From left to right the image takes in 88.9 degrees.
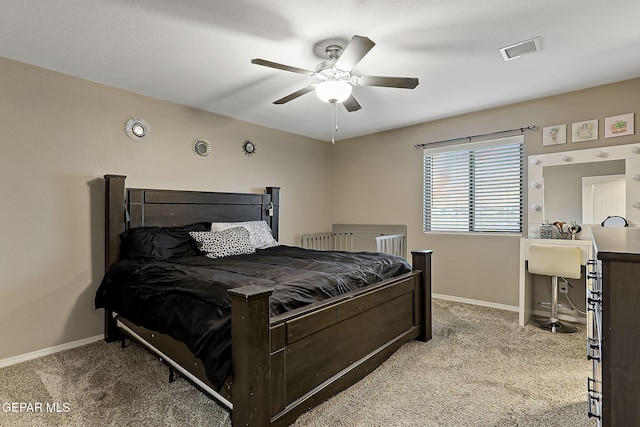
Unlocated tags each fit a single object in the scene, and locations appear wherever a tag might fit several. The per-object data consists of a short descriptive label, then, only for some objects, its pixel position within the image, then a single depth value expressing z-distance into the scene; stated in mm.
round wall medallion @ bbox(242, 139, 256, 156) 4234
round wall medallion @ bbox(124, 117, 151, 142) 3186
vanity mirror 3012
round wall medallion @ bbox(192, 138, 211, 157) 3723
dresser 885
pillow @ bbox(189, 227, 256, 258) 3088
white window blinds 3771
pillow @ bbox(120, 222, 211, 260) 2889
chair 2938
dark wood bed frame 1479
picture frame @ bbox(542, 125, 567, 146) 3381
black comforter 1606
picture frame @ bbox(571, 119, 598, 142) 3215
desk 3186
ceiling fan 2121
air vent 2309
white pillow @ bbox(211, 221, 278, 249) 3512
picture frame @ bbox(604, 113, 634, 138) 3047
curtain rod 3567
